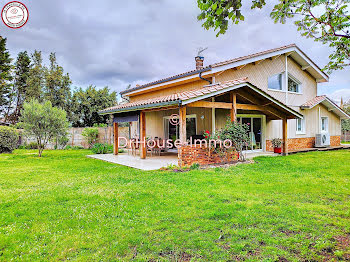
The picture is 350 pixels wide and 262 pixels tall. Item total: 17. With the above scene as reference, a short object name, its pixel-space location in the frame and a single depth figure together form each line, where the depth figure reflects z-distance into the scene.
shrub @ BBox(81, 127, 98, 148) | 18.36
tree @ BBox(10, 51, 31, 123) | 26.17
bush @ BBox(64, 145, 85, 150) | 18.61
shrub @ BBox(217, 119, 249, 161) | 9.57
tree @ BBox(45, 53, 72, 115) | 23.90
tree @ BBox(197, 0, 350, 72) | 3.31
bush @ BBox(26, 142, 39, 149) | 18.58
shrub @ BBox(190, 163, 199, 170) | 8.52
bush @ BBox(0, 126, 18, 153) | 14.55
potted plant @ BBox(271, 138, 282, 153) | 13.46
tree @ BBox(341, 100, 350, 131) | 26.20
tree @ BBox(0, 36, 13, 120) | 22.15
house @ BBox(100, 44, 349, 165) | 10.08
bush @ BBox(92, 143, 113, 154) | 14.40
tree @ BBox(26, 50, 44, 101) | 24.70
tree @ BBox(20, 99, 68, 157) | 12.82
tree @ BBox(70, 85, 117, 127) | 24.62
